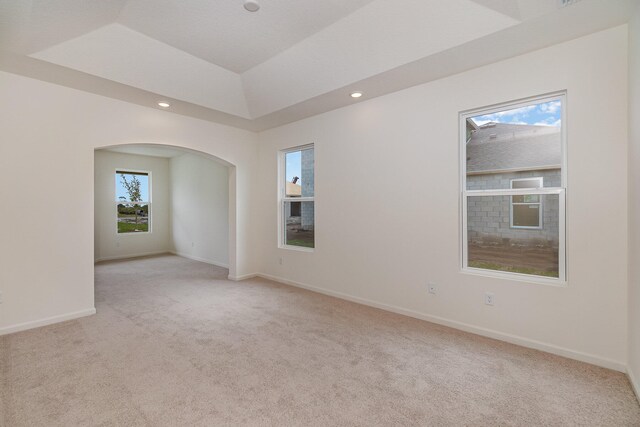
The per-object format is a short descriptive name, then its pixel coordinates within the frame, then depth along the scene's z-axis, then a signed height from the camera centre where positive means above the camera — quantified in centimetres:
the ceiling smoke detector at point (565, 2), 205 +147
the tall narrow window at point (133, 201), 758 +26
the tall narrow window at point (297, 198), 477 +21
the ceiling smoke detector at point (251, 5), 257 +183
